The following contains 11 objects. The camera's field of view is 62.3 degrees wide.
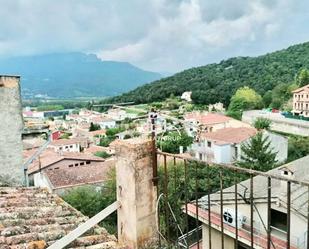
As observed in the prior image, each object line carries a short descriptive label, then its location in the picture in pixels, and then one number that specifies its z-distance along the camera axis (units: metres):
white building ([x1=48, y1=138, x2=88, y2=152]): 28.49
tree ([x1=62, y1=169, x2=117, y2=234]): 12.86
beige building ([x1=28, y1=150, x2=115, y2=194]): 15.70
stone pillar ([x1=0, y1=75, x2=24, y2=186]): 4.55
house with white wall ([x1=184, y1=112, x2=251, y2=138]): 28.74
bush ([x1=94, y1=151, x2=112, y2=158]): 25.38
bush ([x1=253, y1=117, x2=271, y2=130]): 27.29
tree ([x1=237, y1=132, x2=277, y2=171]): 17.31
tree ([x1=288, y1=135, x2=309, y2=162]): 21.28
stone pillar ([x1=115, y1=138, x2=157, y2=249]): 2.00
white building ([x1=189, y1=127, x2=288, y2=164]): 20.44
